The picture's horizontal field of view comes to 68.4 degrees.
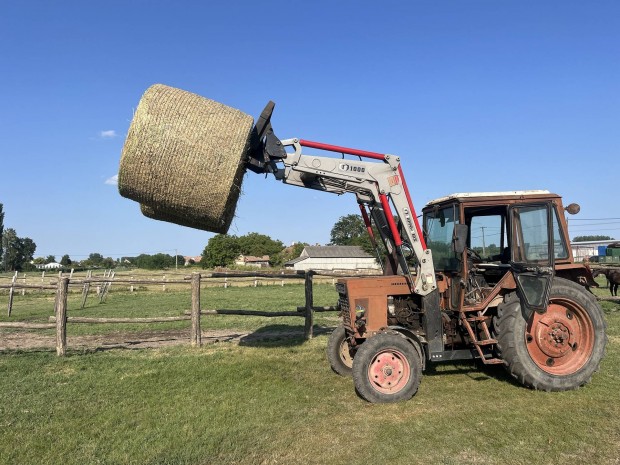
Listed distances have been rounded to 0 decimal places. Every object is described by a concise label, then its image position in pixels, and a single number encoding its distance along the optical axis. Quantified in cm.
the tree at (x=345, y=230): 10444
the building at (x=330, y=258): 7369
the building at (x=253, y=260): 8918
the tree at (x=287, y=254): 9062
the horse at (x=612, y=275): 1566
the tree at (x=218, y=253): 7656
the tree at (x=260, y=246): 9615
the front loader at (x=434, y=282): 533
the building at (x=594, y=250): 6059
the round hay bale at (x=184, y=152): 494
